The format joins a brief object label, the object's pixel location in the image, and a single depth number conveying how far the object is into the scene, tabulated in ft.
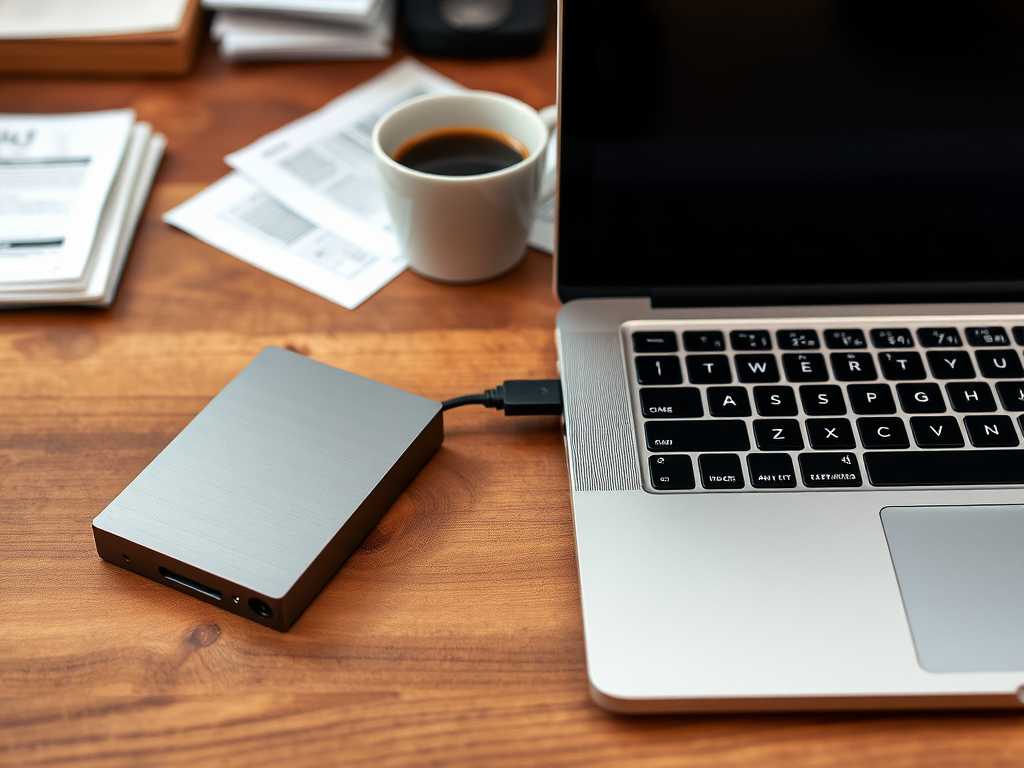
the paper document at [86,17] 2.74
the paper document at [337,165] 2.32
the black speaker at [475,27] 2.85
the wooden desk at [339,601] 1.34
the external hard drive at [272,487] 1.45
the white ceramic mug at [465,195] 1.95
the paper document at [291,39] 2.83
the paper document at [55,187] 2.07
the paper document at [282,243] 2.16
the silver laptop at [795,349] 1.37
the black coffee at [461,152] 2.11
